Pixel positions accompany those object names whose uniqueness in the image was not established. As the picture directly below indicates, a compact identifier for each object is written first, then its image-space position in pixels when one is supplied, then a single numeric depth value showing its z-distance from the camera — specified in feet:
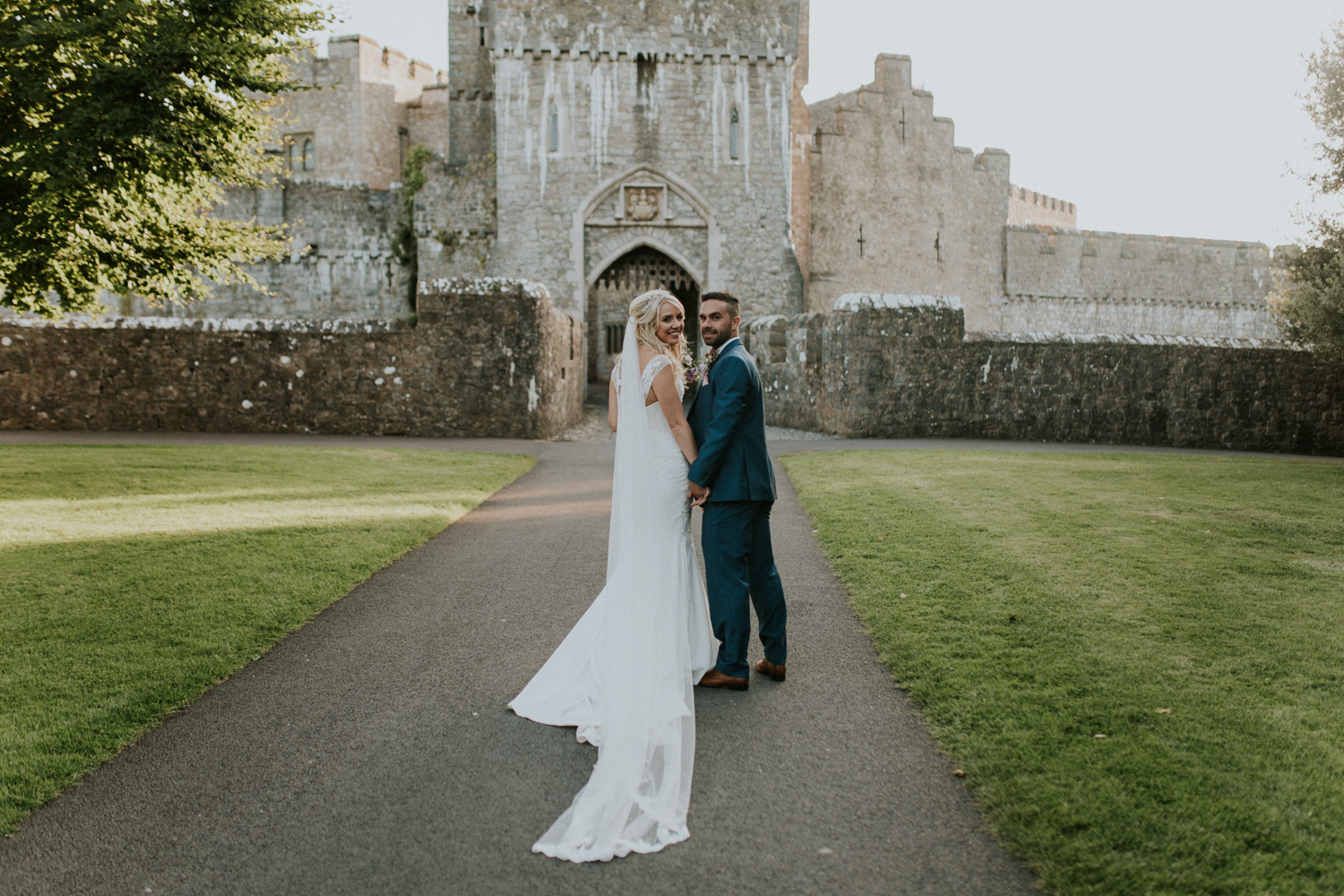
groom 13.08
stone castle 77.87
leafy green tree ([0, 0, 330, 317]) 25.30
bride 10.30
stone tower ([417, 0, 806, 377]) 77.46
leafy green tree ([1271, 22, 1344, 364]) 41.45
